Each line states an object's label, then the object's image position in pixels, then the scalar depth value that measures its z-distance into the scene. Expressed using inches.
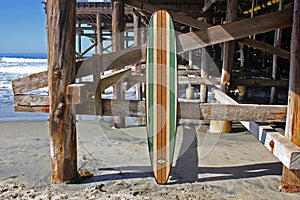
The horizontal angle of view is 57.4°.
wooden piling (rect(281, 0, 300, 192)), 114.0
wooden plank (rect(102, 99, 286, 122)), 116.0
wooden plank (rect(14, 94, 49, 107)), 121.5
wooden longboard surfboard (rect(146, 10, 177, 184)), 118.4
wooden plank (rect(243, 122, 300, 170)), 100.7
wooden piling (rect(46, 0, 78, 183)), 113.3
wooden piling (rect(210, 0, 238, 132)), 181.3
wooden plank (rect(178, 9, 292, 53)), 121.9
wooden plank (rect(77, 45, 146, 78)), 123.1
